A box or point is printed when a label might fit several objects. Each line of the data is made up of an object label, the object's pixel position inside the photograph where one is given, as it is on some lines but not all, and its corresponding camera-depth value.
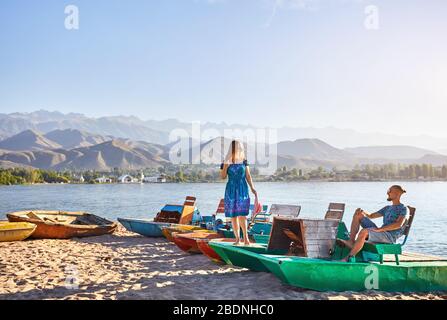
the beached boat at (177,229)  16.72
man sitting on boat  8.97
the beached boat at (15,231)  16.94
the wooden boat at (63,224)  18.33
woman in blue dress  9.79
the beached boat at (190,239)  13.69
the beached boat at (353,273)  8.59
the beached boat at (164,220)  18.95
